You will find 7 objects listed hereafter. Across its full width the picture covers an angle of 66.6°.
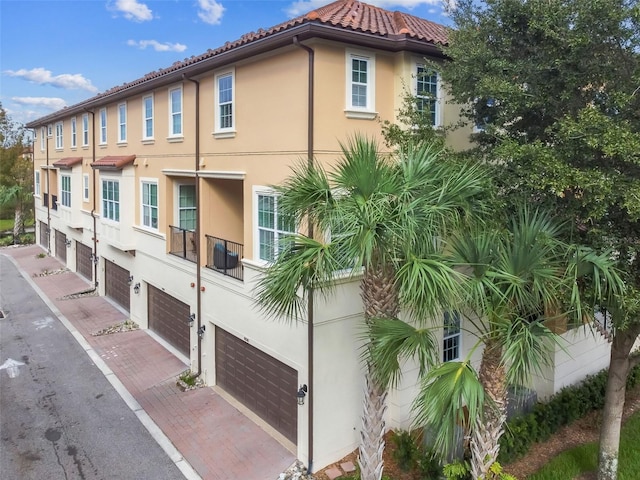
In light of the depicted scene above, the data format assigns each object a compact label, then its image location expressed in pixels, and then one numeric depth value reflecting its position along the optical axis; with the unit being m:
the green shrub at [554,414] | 11.77
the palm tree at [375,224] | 7.43
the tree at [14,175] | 41.88
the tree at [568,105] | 8.04
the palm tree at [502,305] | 7.16
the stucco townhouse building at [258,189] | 11.12
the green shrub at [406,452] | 11.10
